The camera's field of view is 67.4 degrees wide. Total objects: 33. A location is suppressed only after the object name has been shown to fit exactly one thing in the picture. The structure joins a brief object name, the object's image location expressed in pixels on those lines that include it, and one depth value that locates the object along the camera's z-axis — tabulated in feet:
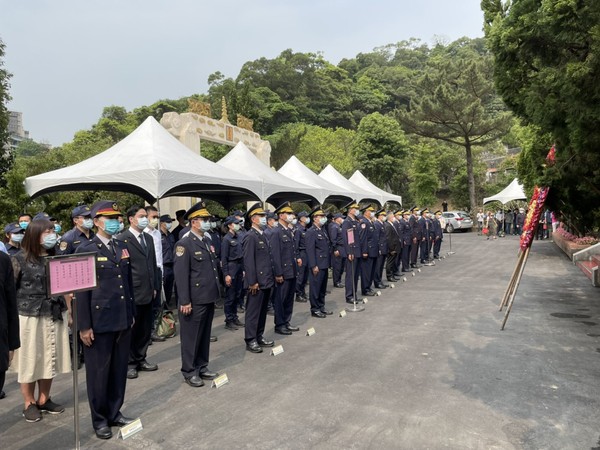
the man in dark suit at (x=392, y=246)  40.11
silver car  110.22
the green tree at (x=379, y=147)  121.60
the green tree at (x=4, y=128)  39.58
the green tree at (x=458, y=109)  105.40
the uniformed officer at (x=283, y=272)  22.90
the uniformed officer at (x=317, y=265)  28.02
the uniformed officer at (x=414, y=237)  48.16
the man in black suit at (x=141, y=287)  17.92
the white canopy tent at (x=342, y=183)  60.06
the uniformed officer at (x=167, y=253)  27.86
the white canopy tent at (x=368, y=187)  69.98
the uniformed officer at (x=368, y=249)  32.83
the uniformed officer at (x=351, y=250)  30.97
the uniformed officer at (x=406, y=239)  44.98
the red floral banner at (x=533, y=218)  26.02
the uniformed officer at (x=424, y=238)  51.97
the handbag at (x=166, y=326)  23.21
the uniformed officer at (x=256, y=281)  20.59
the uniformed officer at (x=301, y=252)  31.84
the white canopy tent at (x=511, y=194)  92.38
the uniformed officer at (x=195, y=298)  16.39
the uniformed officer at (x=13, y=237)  17.38
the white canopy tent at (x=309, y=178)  48.91
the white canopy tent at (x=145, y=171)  25.68
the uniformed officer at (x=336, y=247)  34.76
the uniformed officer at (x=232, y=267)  25.96
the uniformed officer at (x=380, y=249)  35.33
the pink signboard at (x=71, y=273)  10.40
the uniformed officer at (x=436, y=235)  56.44
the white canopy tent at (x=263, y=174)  37.65
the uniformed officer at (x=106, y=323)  12.68
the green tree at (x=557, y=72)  15.65
